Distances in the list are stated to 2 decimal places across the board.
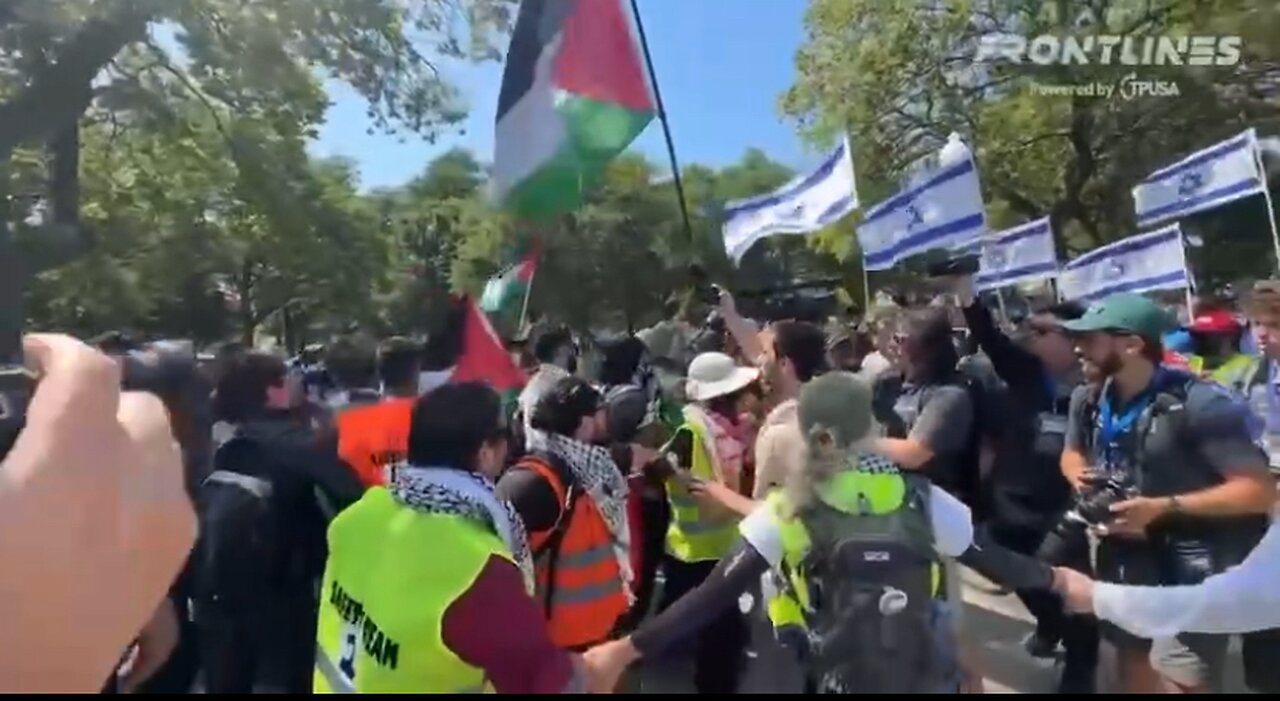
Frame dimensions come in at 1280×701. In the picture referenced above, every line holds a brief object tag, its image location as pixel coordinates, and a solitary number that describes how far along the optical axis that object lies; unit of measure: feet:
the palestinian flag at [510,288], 20.58
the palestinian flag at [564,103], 17.48
